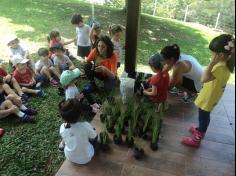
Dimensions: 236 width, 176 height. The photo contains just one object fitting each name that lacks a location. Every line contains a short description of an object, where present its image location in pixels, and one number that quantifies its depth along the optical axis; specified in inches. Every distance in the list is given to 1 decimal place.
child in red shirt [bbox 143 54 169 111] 79.2
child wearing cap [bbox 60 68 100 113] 80.7
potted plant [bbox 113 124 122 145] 73.3
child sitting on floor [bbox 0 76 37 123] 87.1
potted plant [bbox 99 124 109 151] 71.7
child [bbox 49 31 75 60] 123.4
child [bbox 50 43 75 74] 114.4
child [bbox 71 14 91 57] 123.8
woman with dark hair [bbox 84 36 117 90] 97.1
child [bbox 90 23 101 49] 116.9
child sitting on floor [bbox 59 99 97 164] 61.2
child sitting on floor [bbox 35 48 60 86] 111.5
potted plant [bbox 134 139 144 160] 69.3
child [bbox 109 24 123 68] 107.4
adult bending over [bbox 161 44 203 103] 89.4
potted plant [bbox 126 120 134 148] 71.9
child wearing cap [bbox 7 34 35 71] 118.7
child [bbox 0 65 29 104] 98.6
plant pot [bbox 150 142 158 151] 72.2
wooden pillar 92.6
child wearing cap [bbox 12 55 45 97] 102.2
